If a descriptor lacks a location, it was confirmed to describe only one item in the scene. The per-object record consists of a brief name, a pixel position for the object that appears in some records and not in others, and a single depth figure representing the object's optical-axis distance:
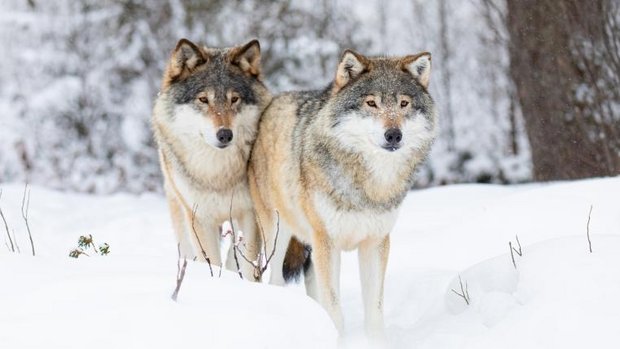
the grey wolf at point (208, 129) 9.88
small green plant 7.75
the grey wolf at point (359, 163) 8.62
